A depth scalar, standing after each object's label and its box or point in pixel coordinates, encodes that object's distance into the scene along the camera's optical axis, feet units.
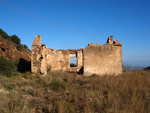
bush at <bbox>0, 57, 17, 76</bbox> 30.32
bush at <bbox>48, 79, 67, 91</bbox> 20.35
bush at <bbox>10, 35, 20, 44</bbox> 80.23
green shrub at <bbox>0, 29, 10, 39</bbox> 72.54
